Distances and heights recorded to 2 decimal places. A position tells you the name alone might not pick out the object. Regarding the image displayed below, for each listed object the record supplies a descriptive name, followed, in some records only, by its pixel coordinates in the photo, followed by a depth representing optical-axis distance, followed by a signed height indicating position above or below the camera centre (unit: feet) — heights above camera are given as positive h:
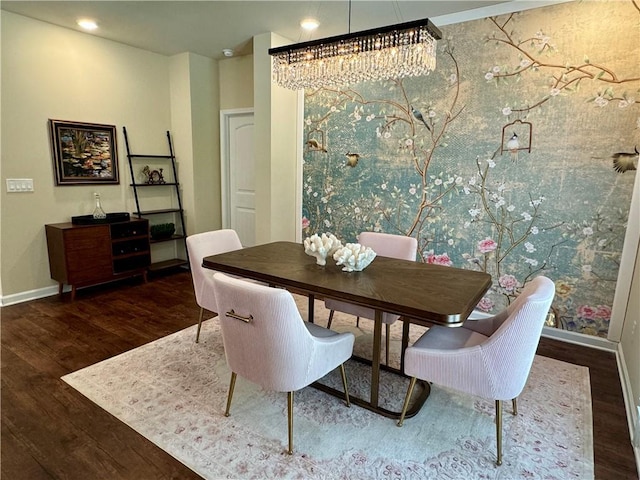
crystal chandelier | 7.18 +2.34
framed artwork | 12.61 +0.35
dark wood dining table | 5.66 -2.01
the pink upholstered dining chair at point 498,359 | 5.37 -2.84
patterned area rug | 5.75 -4.48
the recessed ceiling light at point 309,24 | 11.34 +4.41
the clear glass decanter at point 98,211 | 13.33 -1.74
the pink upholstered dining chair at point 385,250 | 8.43 -2.00
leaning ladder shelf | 14.90 -1.49
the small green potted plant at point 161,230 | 15.37 -2.70
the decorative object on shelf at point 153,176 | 15.34 -0.48
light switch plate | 11.68 -0.75
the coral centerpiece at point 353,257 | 7.36 -1.71
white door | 16.02 -0.33
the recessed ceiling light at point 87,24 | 11.83 +4.41
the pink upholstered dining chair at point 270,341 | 5.34 -2.61
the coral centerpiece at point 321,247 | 7.73 -1.60
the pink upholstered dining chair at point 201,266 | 8.93 -2.38
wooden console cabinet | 12.17 -3.02
